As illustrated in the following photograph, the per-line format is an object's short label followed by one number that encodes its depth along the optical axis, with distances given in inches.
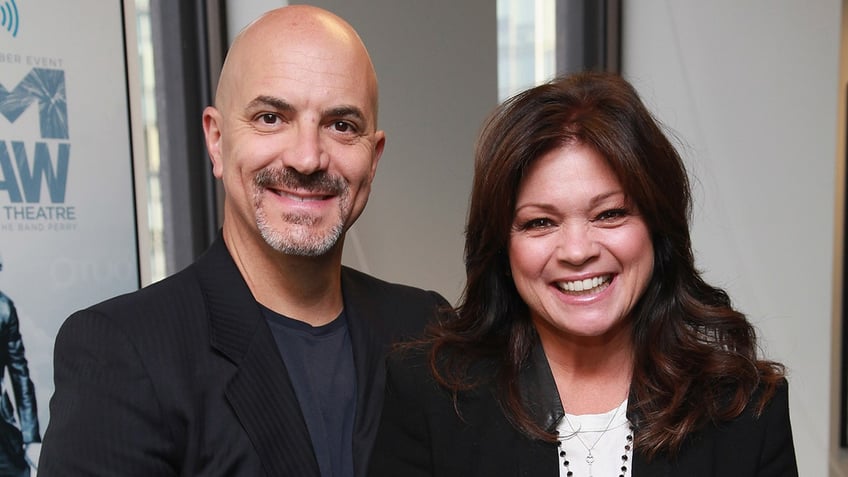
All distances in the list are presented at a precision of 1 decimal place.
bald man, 50.9
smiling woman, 48.4
